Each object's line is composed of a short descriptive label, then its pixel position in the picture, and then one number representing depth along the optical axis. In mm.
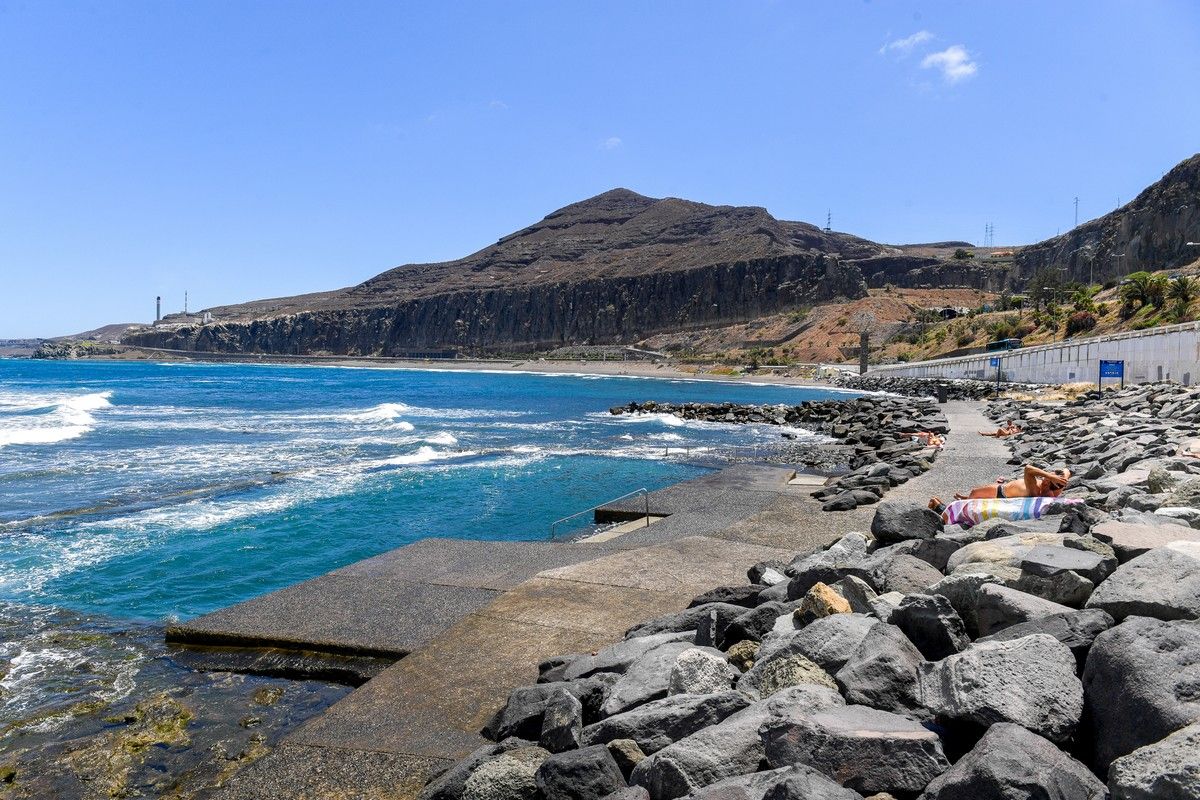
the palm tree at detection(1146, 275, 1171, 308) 47875
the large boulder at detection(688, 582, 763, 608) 6559
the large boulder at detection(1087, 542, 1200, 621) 3986
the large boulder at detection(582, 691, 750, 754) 4164
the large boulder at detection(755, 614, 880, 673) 4398
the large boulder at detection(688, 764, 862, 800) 3037
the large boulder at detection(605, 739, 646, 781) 4070
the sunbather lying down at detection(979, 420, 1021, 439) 22031
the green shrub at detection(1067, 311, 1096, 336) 54938
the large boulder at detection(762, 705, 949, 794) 3244
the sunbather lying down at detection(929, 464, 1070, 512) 9195
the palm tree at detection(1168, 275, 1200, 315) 44656
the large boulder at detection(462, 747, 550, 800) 4172
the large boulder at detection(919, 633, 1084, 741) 3418
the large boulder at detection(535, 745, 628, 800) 3898
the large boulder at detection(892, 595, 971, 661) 4281
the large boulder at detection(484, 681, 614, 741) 5027
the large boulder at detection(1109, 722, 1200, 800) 2727
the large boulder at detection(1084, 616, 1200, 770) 3209
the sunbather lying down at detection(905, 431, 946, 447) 20772
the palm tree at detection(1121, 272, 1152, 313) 50469
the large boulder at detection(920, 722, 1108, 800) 2914
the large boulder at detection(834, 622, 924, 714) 3846
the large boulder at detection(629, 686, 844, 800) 3609
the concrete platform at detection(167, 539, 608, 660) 7609
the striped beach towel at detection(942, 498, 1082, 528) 7824
